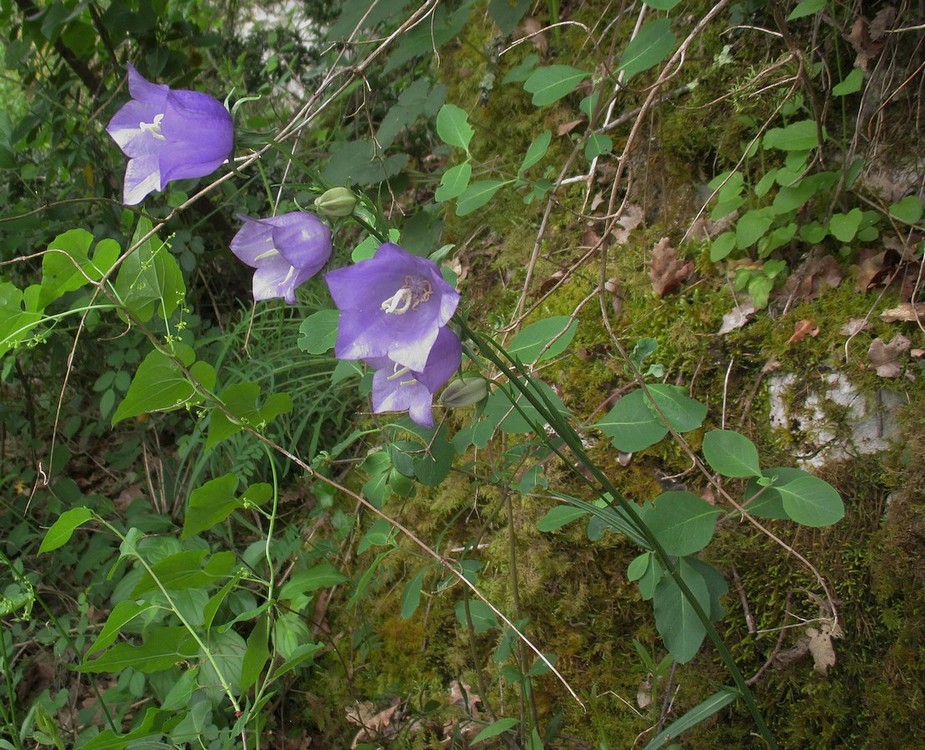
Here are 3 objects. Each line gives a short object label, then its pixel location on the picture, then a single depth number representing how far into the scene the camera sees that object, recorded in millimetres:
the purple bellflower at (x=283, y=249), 262
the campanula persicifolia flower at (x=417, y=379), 253
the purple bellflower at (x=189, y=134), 262
